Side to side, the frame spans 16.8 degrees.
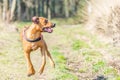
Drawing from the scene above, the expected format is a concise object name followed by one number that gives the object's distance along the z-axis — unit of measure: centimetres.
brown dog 816
